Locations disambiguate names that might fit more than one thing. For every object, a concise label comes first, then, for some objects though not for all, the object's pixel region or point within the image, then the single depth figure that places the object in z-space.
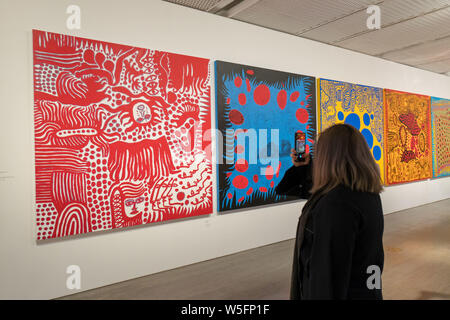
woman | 1.28
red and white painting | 2.91
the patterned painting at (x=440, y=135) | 7.46
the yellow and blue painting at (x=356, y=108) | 5.20
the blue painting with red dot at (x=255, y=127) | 4.07
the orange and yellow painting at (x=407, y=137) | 6.28
